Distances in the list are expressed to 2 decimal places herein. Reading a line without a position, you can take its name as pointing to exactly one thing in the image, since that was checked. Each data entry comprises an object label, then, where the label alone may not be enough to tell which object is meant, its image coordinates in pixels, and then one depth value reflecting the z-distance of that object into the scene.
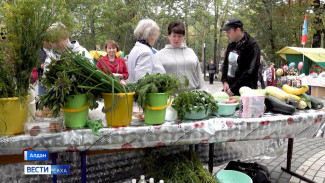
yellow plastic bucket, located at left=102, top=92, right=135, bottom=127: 1.56
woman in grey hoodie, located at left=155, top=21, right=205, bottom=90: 2.88
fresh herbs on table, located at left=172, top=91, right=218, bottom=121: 1.79
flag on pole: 12.59
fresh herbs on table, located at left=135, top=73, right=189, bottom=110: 1.62
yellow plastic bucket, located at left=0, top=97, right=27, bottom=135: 1.36
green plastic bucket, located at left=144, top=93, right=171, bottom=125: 1.63
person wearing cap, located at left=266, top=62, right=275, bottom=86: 11.43
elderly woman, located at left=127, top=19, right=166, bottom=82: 2.52
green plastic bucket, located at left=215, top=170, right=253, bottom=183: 2.30
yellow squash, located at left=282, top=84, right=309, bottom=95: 2.36
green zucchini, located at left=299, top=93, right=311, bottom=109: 2.37
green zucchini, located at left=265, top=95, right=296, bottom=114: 2.12
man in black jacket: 3.03
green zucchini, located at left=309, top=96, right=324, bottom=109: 2.41
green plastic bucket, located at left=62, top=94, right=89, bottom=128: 1.49
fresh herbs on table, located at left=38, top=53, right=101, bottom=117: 1.41
